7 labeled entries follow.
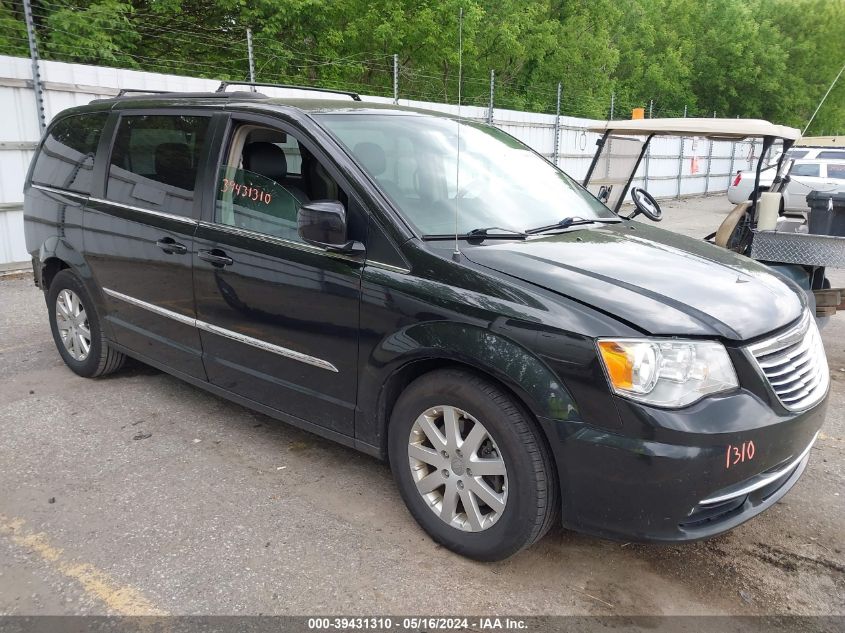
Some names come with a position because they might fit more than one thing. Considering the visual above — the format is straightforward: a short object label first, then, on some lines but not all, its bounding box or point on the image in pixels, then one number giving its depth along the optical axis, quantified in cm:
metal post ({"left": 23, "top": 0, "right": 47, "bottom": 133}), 874
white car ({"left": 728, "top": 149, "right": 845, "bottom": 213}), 1443
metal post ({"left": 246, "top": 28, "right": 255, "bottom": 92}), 1089
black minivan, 252
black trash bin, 546
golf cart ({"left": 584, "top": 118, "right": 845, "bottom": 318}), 541
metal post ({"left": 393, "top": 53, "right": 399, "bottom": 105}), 1251
